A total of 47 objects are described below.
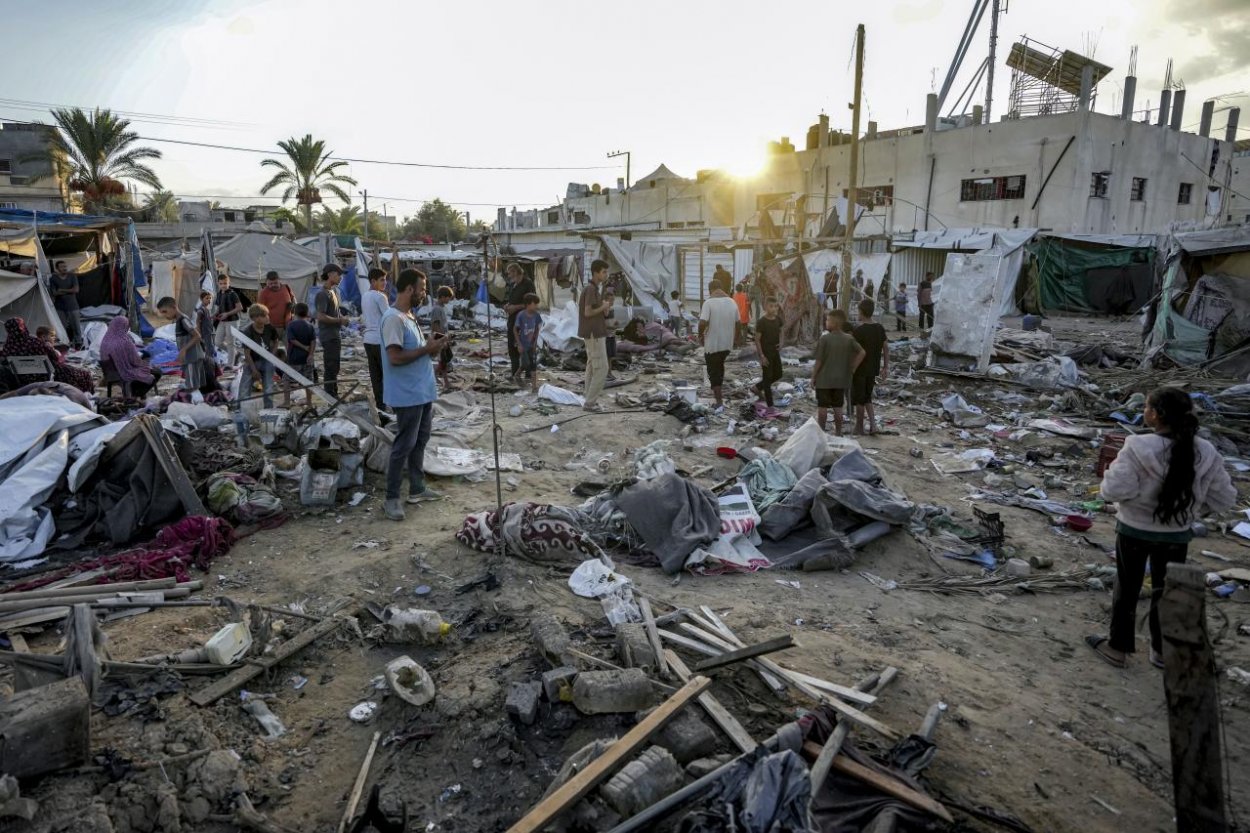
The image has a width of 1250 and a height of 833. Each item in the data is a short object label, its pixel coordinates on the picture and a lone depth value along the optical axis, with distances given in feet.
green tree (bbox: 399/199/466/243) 169.68
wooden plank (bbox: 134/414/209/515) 16.48
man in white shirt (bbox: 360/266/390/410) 22.67
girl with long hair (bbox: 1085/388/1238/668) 11.10
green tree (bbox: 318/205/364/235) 115.55
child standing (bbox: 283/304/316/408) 25.68
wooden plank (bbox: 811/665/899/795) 8.27
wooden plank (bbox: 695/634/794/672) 10.70
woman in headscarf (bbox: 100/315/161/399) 27.43
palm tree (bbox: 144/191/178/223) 104.72
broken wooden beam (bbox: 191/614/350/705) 10.23
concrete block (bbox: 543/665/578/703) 9.77
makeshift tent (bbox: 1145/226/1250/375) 34.94
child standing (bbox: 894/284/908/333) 61.54
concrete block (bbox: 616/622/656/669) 10.72
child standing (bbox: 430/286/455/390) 34.32
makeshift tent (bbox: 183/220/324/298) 57.47
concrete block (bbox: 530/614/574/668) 10.66
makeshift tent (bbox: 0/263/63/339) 39.63
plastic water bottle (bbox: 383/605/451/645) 11.89
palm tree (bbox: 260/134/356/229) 96.43
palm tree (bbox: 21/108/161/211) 83.41
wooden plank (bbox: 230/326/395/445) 19.25
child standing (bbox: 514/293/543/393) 33.65
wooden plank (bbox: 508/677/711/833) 7.63
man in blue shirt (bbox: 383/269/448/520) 16.39
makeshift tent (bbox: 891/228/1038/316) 62.54
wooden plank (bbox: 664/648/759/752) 8.98
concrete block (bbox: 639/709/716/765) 8.82
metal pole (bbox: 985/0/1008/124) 83.92
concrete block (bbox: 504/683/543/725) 9.43
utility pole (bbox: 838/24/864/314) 43.68
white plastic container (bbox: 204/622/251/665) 10.91
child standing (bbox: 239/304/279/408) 25.39
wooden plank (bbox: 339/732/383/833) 8.21
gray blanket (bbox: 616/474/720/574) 15.70
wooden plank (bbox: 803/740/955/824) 8.03
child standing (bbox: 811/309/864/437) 24.82
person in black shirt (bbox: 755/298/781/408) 29.09
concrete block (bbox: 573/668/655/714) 9.53
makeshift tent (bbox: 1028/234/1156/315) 63.46
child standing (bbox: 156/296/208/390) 25.77
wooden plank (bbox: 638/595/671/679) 10.61
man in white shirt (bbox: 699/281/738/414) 28.73
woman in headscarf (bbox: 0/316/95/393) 25.86
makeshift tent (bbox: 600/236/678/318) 55.01
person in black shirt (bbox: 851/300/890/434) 26.04
